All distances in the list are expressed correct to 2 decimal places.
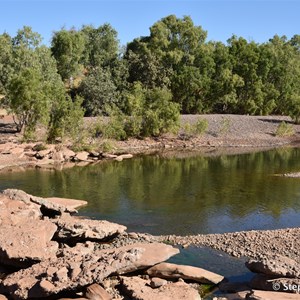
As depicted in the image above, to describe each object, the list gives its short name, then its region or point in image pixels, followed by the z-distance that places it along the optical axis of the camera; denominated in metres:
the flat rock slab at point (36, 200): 23.88
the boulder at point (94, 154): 49.34
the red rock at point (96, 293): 15.03
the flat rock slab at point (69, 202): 27.88
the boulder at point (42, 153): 46.12
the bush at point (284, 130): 67.06
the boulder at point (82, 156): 47.22
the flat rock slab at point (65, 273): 14.99
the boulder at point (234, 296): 15.01
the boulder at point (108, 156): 49.38
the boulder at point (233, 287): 16.11
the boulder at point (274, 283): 14.68
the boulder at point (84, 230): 20.64
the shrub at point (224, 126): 65.06
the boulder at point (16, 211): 21.11
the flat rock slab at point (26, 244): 17.31
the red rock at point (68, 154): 47.31
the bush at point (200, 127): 62.25
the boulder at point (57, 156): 46.17
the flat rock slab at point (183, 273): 16.72
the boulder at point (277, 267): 15.51
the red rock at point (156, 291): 14.96
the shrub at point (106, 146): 50.97
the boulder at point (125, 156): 49.25
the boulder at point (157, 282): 16.05
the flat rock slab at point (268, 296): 13.91
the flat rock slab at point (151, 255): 16.50
